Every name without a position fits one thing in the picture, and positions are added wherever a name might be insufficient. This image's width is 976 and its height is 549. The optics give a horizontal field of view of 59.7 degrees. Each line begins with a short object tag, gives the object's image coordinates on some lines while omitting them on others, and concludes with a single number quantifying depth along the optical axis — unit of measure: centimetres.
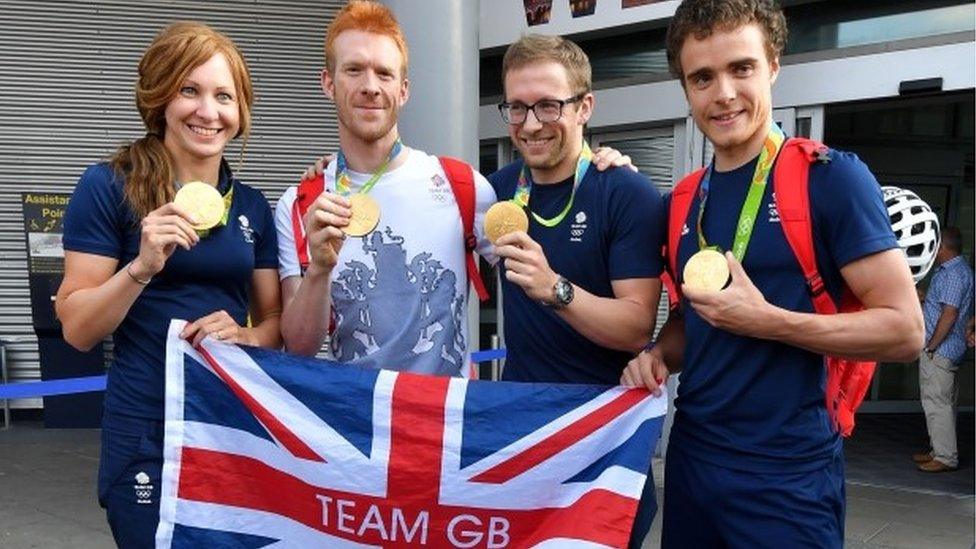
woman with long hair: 239
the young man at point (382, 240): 272
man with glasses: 263
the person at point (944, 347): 785
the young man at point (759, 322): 220
